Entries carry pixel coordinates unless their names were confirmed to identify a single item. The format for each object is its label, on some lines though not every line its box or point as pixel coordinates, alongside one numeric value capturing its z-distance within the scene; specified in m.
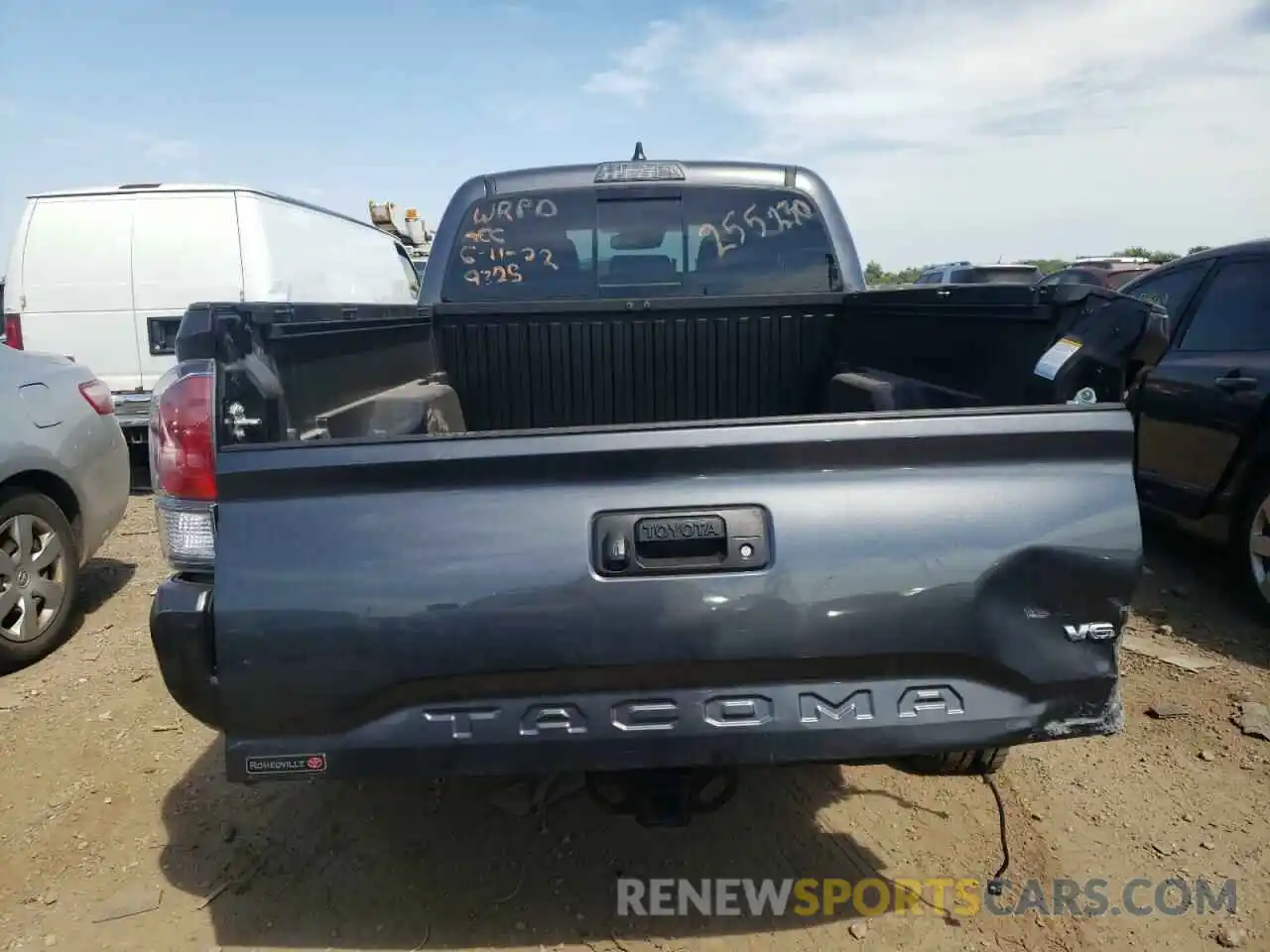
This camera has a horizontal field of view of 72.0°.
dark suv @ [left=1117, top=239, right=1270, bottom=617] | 4.15
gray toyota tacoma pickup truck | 1.79
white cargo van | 7.25
